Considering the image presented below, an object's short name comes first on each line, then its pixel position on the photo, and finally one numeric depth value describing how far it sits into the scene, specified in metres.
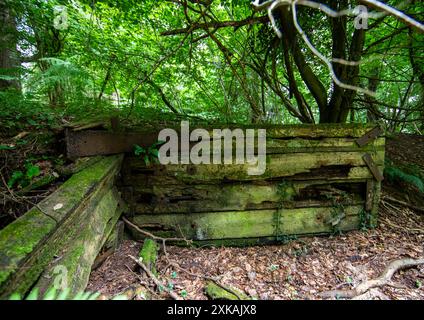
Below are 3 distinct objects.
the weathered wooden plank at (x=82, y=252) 1.33
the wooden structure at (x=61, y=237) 1.12
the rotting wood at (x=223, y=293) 1.91
